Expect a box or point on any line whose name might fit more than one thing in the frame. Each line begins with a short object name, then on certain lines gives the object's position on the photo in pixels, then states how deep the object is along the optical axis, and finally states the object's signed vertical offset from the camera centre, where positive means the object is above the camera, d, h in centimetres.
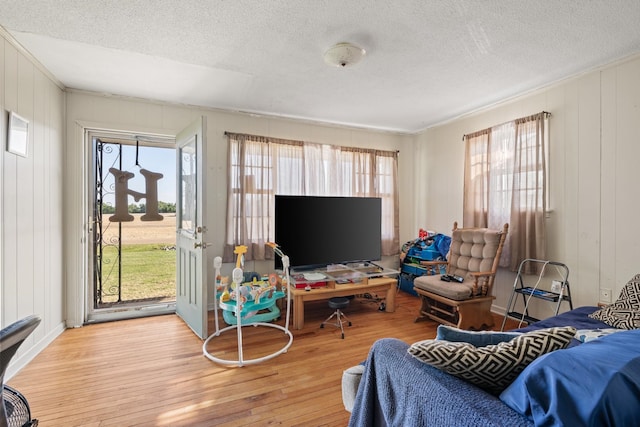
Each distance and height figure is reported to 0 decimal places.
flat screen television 343 -21
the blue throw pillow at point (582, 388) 66 -42
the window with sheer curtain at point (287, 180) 366 +45
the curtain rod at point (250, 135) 365 +98
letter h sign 350 +22
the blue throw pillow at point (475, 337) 109 -47
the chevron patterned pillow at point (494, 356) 90 -45
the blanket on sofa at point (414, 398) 82 -59
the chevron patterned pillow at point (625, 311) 182 -65
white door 274 -18
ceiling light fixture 220 +121
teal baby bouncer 236 -83
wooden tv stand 307 -89
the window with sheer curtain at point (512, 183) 299 +33
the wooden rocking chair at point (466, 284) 292 -75
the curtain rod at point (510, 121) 296 +100
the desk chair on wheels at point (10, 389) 95 -57
